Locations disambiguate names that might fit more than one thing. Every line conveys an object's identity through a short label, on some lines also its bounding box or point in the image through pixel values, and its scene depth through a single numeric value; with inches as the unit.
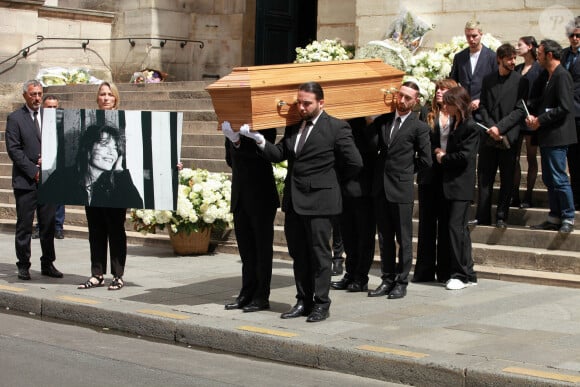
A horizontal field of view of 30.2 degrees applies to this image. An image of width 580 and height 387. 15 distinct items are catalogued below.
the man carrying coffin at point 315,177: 350.0
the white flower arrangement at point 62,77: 821.9
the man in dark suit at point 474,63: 494.3
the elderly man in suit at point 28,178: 440.5
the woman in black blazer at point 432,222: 427.8
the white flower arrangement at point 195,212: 500.4
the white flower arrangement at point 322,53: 678.7
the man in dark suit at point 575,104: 468.8
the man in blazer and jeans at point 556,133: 443.2
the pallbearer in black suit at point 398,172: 394.0
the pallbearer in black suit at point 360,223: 404.5
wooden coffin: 345.1
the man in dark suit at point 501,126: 454.3
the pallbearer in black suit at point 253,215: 365.7
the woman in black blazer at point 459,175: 413.4
